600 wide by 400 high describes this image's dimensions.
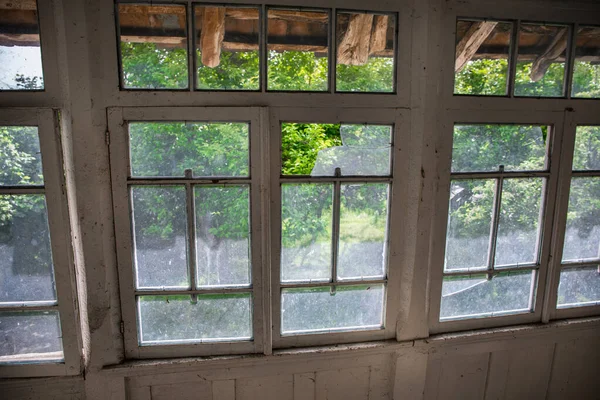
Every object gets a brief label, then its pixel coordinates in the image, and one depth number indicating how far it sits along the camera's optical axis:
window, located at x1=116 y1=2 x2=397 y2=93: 1.50
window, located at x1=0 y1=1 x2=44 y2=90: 1.43
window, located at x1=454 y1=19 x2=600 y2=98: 1.70
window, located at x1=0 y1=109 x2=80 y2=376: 1.45
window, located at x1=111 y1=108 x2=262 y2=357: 1.54
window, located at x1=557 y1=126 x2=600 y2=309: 1.89
